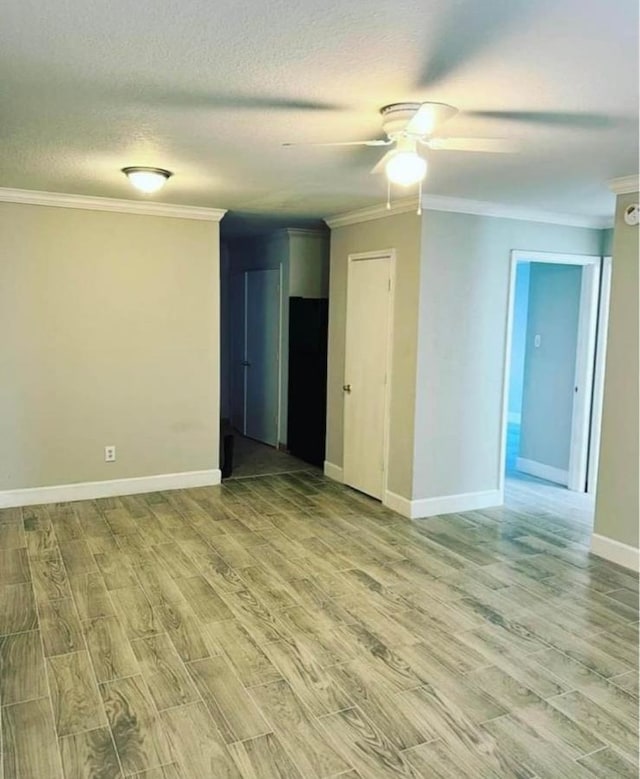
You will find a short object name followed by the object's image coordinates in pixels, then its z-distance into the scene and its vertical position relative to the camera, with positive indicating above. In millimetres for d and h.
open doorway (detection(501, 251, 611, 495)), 5445 -359
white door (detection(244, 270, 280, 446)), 7000 -349
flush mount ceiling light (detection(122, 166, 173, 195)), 3705 +883
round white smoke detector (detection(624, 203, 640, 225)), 3691 +718
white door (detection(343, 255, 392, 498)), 4984 -365
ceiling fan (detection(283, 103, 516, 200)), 2430 +788
